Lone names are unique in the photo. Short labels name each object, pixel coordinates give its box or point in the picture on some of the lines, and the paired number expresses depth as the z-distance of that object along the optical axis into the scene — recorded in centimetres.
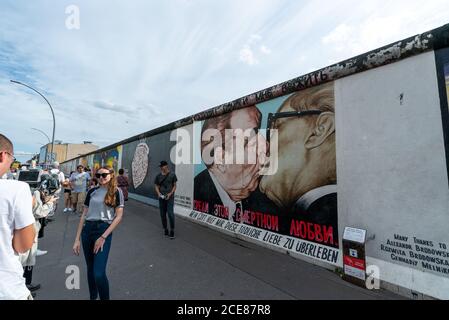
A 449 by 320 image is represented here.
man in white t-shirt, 160
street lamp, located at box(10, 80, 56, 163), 1566
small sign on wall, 362
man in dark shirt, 639
